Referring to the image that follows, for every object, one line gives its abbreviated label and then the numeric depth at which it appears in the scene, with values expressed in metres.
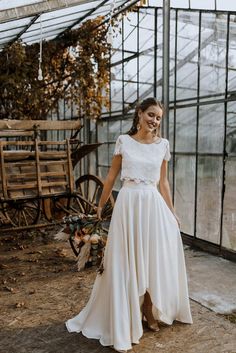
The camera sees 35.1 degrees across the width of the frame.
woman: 2.42
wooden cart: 4.36
